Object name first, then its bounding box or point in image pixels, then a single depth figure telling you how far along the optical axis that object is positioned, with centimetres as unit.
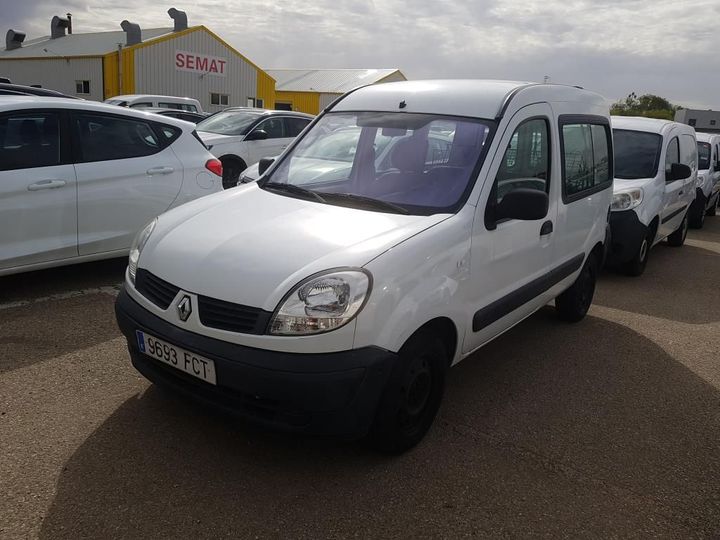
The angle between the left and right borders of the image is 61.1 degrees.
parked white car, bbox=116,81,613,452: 251
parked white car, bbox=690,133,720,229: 1168
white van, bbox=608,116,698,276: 684
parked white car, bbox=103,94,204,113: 1598
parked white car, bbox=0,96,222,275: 452
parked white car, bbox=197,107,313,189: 1057
